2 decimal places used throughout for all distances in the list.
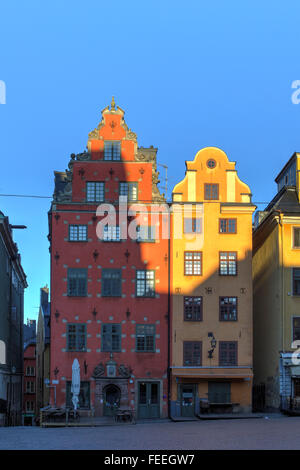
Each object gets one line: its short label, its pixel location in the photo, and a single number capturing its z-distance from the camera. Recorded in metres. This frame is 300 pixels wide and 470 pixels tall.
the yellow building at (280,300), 47.72
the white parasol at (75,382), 43.90
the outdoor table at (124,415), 42.56
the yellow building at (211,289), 47.94
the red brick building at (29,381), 100.12
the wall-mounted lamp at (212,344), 48.16
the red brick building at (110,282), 47.59
